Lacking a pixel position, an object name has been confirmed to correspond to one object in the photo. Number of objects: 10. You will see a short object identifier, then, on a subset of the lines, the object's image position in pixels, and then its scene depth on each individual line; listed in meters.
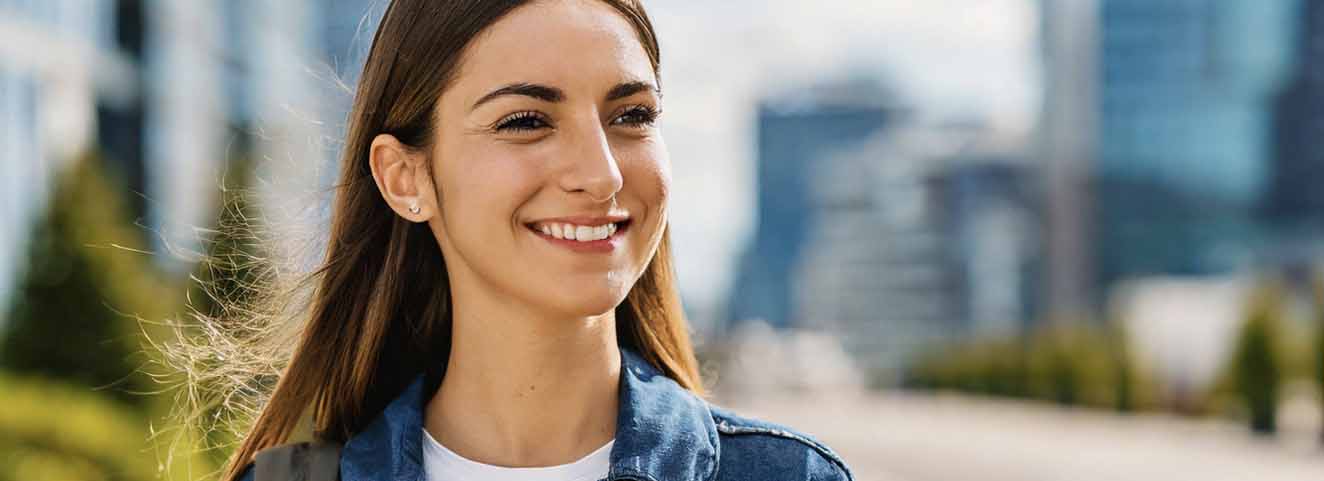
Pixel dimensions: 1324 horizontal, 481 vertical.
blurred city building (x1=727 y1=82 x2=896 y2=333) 156.86
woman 1.79
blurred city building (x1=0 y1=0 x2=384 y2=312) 18.08
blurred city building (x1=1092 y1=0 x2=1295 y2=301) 85.25
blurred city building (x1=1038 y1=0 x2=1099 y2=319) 92.88
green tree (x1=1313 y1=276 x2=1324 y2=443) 20.70
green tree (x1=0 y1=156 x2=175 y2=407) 8.02
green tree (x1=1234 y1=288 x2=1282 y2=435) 22.17
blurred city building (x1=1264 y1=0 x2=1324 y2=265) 84.94
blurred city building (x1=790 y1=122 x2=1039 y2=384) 119.75
